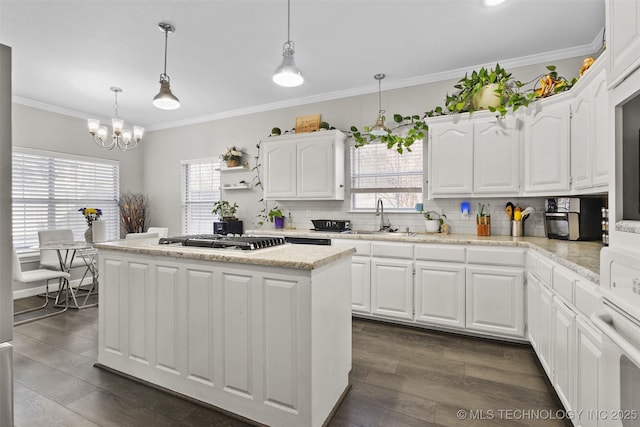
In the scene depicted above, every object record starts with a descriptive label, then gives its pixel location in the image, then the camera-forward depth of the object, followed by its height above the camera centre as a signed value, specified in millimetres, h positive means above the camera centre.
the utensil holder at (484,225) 3340 -121
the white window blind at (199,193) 5379 +358
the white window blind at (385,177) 3854 +469
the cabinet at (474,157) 3043 +578
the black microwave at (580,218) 2604 -35
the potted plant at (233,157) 4902 +883
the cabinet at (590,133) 2088 +594
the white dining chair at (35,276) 3557 -743
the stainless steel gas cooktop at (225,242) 2033 -193
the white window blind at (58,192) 4371 +332
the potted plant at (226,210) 4934 +54
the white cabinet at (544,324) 2006 -748
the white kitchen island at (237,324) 1661 -668
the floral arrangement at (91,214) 4125 -11
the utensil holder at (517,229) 3188 -154
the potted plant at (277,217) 4512 -51
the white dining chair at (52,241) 4211 -383
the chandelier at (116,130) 3787 +1032
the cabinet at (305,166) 3957 +617
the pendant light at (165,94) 2691 +1019
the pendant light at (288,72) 2244 +1010
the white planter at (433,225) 3609 -130
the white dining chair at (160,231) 5133 -291
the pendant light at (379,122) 3660 +1073
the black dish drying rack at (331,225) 4023 -147
